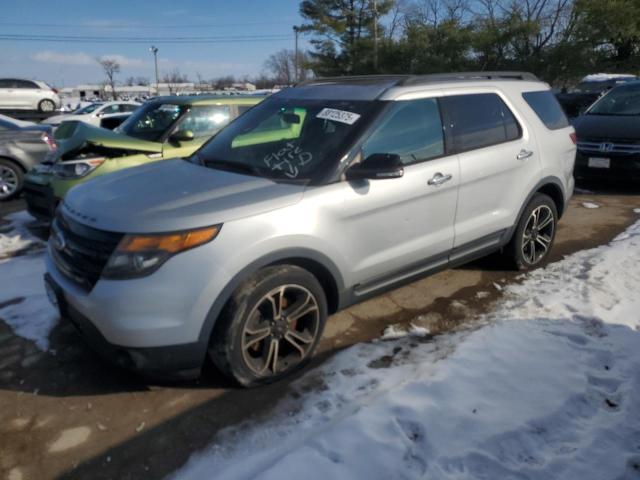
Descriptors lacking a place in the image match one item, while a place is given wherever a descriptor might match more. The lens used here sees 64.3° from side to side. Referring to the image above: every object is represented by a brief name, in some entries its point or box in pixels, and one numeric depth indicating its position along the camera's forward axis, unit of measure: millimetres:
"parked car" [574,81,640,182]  7336
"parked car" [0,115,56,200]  7944
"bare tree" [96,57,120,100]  82438
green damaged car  5609
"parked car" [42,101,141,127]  17141
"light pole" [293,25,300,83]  38884
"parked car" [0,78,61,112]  23547
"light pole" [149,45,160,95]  63244
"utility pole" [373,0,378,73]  31628
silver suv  2568
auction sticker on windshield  3316
